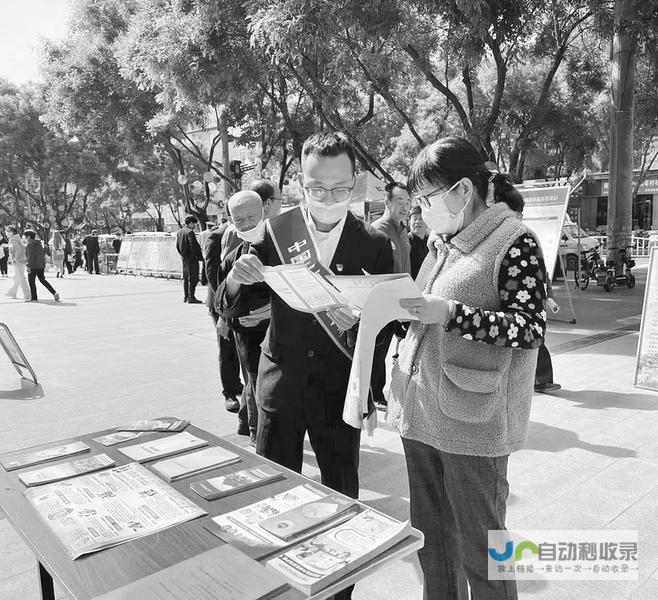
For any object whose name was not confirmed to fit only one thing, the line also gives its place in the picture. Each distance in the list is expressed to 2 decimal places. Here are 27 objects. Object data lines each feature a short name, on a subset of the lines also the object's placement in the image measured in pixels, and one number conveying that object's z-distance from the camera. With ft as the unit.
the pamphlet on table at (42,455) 6.11
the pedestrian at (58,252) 67.72
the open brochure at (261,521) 4.57
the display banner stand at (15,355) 19.76
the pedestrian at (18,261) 46.09
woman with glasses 5.48
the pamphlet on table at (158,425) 7.08
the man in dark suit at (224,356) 17.29
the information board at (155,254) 67.46
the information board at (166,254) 65.51
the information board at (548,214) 27.30
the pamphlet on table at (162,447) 6.24
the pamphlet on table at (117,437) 6.67
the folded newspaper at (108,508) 4.68
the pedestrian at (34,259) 44.32
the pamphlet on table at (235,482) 5.39
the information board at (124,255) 73.67
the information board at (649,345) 17.31
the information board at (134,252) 71.46
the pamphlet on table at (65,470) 5.67
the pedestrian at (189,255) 41.14
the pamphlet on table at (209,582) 3.95
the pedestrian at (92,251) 75.31
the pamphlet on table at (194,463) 5.77
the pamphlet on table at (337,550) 4.17
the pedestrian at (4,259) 71.95
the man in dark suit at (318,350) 7.25
